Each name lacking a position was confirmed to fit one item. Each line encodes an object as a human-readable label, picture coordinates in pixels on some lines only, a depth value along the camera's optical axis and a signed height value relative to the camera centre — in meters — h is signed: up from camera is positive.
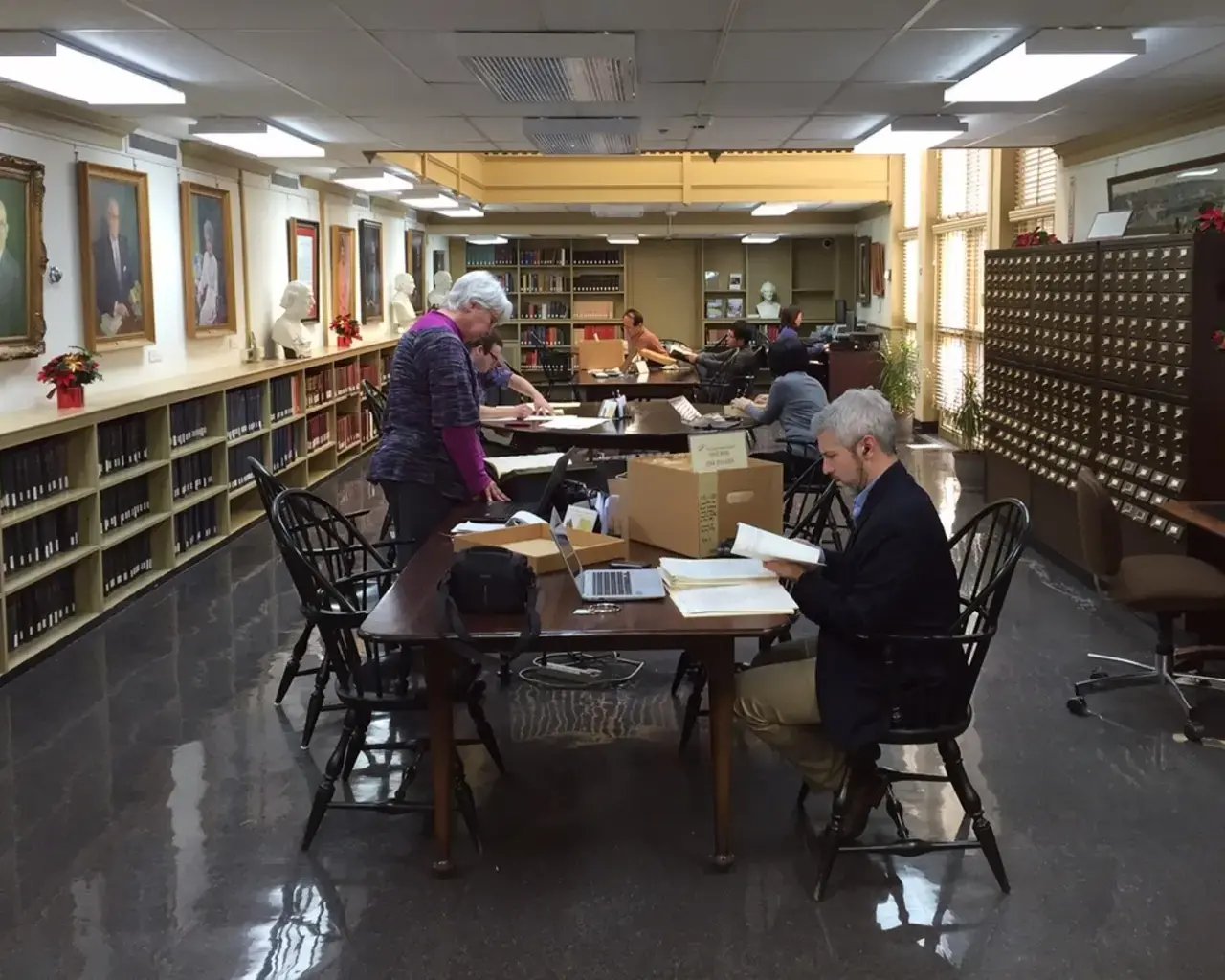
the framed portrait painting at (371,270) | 12.02 +0.61
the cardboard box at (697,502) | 3.38 -0.50
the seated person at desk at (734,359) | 10.37 -0.28
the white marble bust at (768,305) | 16.53 +0.32
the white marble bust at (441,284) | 14.77 +0.57
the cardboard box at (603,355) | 11.55 -0.25
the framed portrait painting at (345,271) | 11.01 +0.56
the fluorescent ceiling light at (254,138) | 6.50 +1.12
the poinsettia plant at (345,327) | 10.60 +0.02
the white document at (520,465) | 4.90 -0.56
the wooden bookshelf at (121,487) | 4.94 -0.78
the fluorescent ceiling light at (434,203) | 11.52 +1.27
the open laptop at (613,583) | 3.03 -0.66
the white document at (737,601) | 2.89 -0.67
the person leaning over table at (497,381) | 6.46 -0.31
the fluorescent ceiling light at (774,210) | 12.72 +1.30
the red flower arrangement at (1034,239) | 6.87 +0.51
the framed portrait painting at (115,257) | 6.20 +0.40
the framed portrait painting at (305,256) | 9.71 +0.62
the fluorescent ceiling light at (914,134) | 6.62 +1.14
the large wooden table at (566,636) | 2.78 -0.71
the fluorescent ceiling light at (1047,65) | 4.50 +1.07
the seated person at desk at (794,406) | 6.57 -0.43
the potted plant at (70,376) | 5.56 -0.21
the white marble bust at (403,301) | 12.93 +0.31
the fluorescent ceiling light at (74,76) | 4.41 +1.05
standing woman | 4.07 -0.31
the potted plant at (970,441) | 8.38 -0.86
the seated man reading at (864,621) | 2.80 -0.69
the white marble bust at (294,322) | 8.88 +0.07
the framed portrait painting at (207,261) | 7.59 +0.46
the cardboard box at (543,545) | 3.30 -0.61
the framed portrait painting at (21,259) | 5.35 +0.33
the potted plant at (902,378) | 11.80 -0.50
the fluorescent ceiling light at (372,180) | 8.94 +1.19
